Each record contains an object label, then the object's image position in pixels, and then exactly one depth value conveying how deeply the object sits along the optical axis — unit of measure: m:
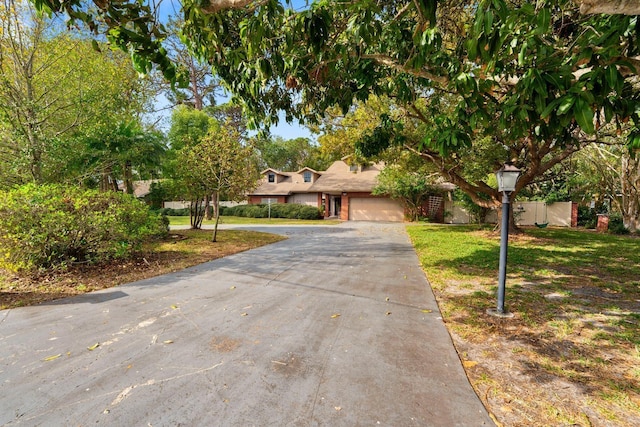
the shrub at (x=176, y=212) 31.23
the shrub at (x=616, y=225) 15.01
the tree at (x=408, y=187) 17.98
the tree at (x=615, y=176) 14.85
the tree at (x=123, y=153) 8.62
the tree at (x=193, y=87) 19.20
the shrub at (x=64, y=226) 5.32
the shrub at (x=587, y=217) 18.50
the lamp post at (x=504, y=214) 4.16
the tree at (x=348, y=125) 11.12
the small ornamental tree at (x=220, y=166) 10.47
